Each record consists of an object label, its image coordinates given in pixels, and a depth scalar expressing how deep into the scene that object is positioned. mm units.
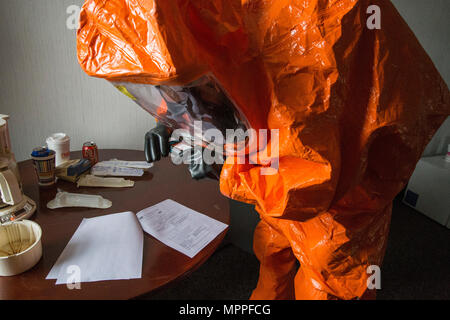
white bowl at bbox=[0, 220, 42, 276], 617
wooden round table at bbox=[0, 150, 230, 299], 559
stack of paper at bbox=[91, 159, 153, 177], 1066
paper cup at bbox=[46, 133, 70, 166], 1071
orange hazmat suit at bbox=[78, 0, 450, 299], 354
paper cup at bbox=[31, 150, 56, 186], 937
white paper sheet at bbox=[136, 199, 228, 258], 710
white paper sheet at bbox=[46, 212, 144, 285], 595
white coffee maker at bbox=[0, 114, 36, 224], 682
